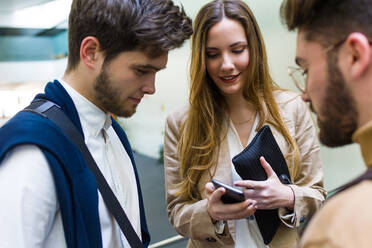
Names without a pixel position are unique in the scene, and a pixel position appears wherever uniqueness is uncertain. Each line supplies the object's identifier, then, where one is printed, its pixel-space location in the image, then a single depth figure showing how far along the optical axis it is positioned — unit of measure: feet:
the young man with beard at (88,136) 3.07
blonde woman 5.05
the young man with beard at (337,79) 1.81
